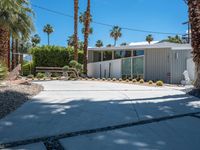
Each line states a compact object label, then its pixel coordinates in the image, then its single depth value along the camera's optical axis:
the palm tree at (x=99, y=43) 36.34
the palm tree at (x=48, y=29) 36.65
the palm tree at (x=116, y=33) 36.60
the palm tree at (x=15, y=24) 8.43
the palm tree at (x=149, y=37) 34.04
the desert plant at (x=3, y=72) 6.78
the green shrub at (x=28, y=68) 17.39
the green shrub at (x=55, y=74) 13.94
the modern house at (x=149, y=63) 11.20
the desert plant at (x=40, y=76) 12.39
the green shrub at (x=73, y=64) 13.73
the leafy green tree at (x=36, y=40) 36.47
